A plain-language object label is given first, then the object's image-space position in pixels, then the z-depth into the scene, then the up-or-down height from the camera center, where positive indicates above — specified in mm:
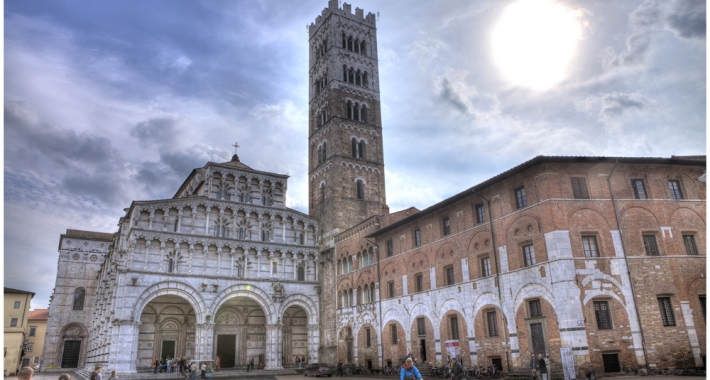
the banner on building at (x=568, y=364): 21297 -1118
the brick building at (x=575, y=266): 22250 +3499
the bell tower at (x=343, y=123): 46500 +22223
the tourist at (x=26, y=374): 8727 -281
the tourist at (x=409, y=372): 12056 -681
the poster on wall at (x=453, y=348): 27644 -351
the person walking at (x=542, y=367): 21047 -1187
